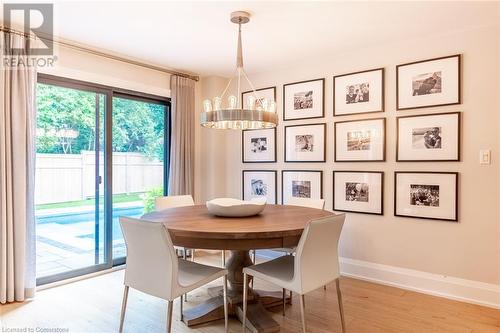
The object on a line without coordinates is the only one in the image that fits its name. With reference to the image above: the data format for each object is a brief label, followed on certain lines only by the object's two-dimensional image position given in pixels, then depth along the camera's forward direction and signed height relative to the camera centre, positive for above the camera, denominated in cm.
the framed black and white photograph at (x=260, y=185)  412 -29
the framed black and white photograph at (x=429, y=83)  291 +73
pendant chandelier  235 +35
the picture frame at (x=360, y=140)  332 +23
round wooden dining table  200 -45
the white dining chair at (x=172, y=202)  325 -41
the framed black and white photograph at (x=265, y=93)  412 +88
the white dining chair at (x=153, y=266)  189 -62
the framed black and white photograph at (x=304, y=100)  373 +73
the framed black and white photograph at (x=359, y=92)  332 +73
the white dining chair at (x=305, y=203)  309 -41
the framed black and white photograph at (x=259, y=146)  414 +21
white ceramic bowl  247 -35
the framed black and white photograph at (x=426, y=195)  293 -30
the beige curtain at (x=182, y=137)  408 +31
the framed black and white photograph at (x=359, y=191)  333 -31
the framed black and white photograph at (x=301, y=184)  374 -26
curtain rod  283 +112
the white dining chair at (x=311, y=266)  196 -65
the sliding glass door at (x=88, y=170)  319 -9
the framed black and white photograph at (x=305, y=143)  372 +23
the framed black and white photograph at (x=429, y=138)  291 +23
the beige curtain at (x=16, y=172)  269 -9
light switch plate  276 +6
